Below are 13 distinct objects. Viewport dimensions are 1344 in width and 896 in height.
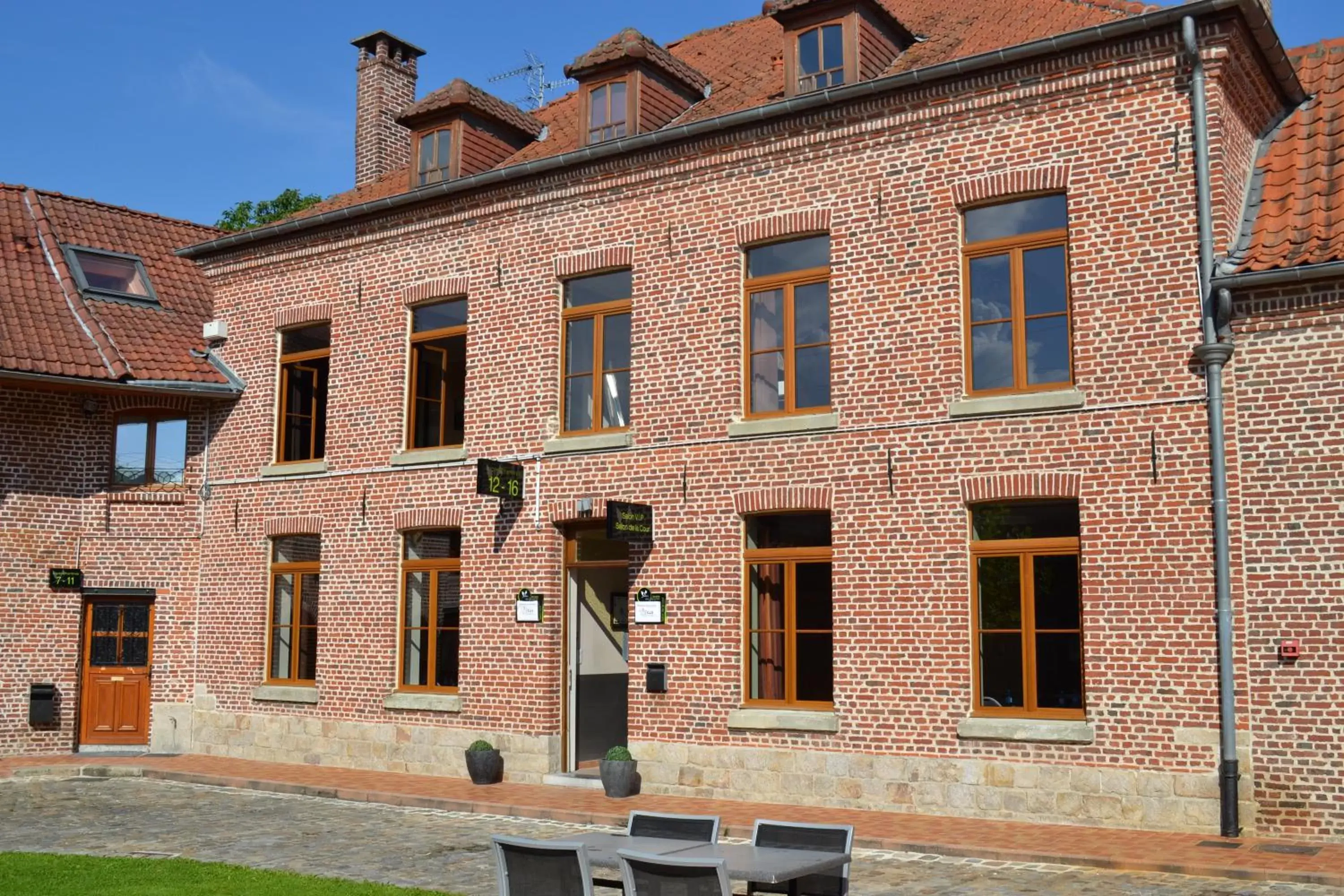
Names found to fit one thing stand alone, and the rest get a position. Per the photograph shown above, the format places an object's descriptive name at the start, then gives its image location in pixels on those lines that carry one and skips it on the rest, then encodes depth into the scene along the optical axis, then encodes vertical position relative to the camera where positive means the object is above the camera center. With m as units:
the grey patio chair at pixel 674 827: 7.39 -1.31
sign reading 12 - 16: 14.37 +1.23
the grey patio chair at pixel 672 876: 5.97 -1.30
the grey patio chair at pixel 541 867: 6.38 -1.34
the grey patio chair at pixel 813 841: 7.11 -1.34
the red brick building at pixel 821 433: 11.11 +1.64
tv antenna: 26.95 +10.34
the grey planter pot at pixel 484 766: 14.52 -1.89
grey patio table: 6.41 -1.35
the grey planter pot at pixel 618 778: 13.41 -1.86
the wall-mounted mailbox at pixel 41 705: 17.30 -1.52
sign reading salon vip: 13.50 +0.74
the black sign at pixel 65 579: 17.66 +0.13
